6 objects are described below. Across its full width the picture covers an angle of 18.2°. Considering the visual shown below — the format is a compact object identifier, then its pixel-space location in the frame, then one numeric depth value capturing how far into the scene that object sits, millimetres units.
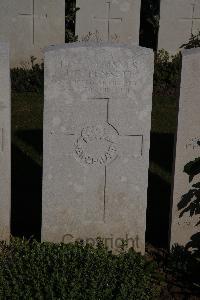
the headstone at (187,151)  4680
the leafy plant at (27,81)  9750
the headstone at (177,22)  10648
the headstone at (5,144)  4605
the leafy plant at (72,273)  4203
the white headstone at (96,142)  4617
